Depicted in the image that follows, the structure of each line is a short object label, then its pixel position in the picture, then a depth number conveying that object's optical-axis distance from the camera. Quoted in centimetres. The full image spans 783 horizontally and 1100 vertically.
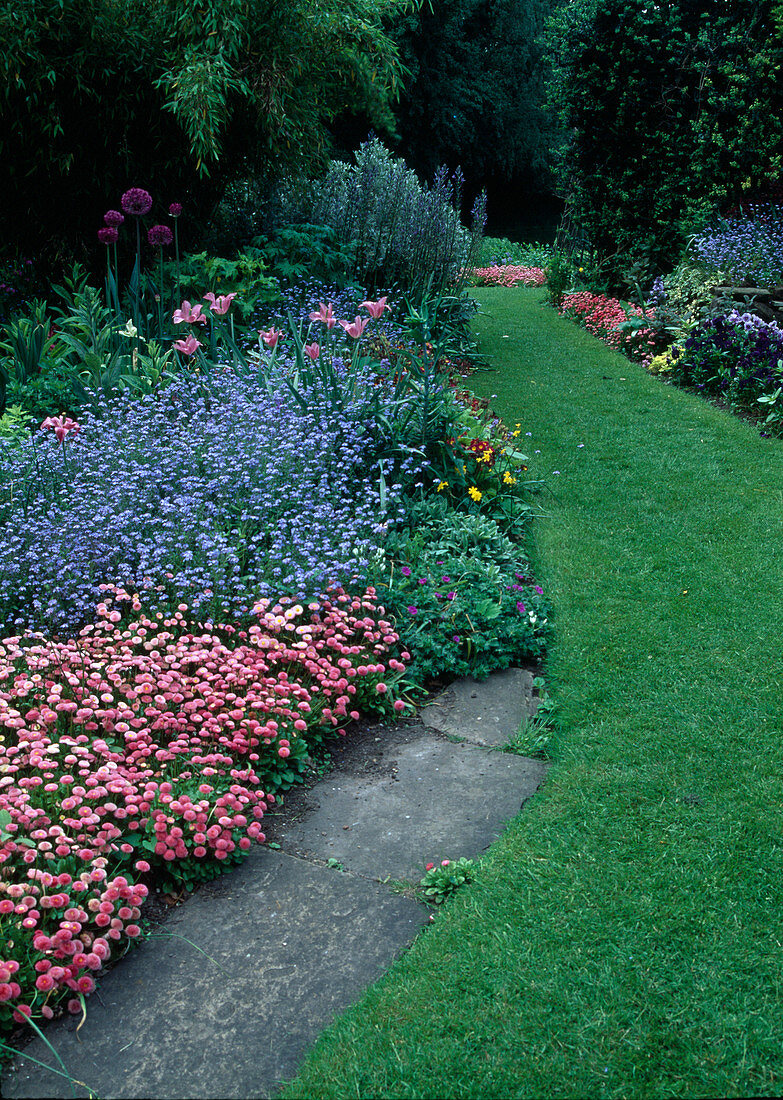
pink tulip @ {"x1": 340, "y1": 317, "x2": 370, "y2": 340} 429
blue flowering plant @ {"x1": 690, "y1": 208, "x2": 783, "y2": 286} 784
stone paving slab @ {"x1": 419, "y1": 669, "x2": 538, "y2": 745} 284
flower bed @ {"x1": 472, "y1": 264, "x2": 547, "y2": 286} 1591
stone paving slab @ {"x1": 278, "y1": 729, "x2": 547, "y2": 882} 224
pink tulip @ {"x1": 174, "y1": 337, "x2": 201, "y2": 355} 431
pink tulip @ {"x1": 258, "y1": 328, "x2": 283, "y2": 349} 466
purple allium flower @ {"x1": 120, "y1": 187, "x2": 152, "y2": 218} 500
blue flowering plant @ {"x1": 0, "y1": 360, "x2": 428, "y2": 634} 317
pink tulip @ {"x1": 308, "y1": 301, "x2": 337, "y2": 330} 445
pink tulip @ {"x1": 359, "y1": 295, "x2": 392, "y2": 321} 433
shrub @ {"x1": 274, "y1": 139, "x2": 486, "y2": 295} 746
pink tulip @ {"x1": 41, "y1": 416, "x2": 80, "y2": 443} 360
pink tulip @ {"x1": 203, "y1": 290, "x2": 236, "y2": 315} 457
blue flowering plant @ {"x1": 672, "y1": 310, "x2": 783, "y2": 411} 609
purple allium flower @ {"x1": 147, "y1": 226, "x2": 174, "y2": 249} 521
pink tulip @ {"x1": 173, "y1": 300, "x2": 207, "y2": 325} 445
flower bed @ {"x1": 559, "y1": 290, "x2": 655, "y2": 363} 810
